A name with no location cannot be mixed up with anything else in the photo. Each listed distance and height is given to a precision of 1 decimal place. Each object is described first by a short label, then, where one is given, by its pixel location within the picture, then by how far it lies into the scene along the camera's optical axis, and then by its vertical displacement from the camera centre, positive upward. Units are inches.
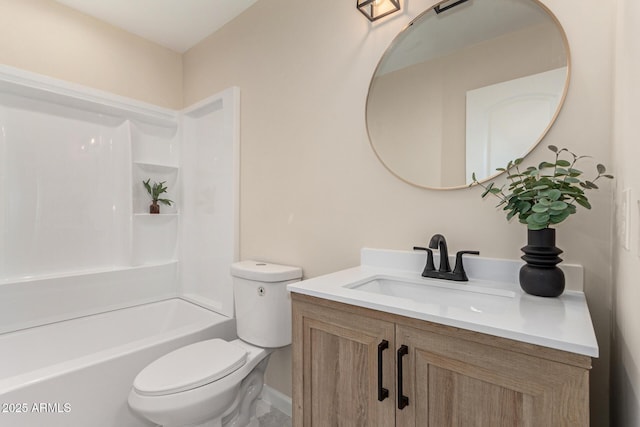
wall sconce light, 56.1 +35.4
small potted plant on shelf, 100.0 +4.8
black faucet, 46.8 -8.3
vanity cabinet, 26.2 -16.2
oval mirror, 44.0 +18.2
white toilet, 51.4 -27.8
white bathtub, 54.4 -31.7
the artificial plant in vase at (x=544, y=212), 36.0 -0.3
